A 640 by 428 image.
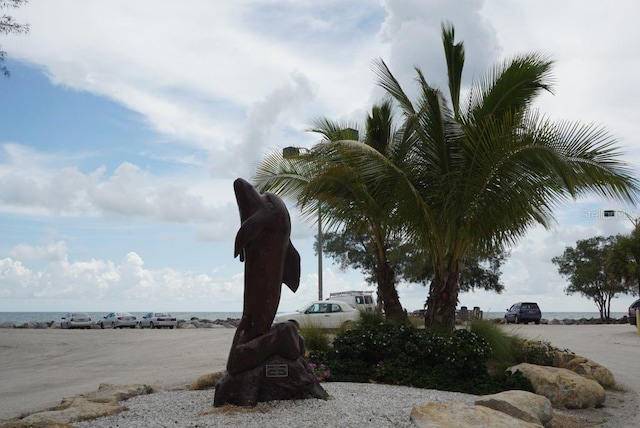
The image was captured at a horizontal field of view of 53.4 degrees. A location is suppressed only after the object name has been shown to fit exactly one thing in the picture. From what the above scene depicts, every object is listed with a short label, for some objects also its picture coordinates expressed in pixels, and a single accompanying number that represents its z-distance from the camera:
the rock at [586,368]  12.05
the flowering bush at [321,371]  10.79
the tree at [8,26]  12.27
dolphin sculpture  8.32
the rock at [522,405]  7.84
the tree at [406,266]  39.44
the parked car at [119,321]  39.06
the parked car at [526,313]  38.31
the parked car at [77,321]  38.31
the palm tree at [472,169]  12.35
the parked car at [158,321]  38.38
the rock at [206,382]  10.33
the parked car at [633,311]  31.84
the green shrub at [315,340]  13.32
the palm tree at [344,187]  14.55
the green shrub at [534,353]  12.69
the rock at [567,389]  10.32
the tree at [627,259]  29.64
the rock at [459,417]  6.80
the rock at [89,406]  7.28
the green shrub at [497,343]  12.65
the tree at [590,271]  45.81
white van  27.06
